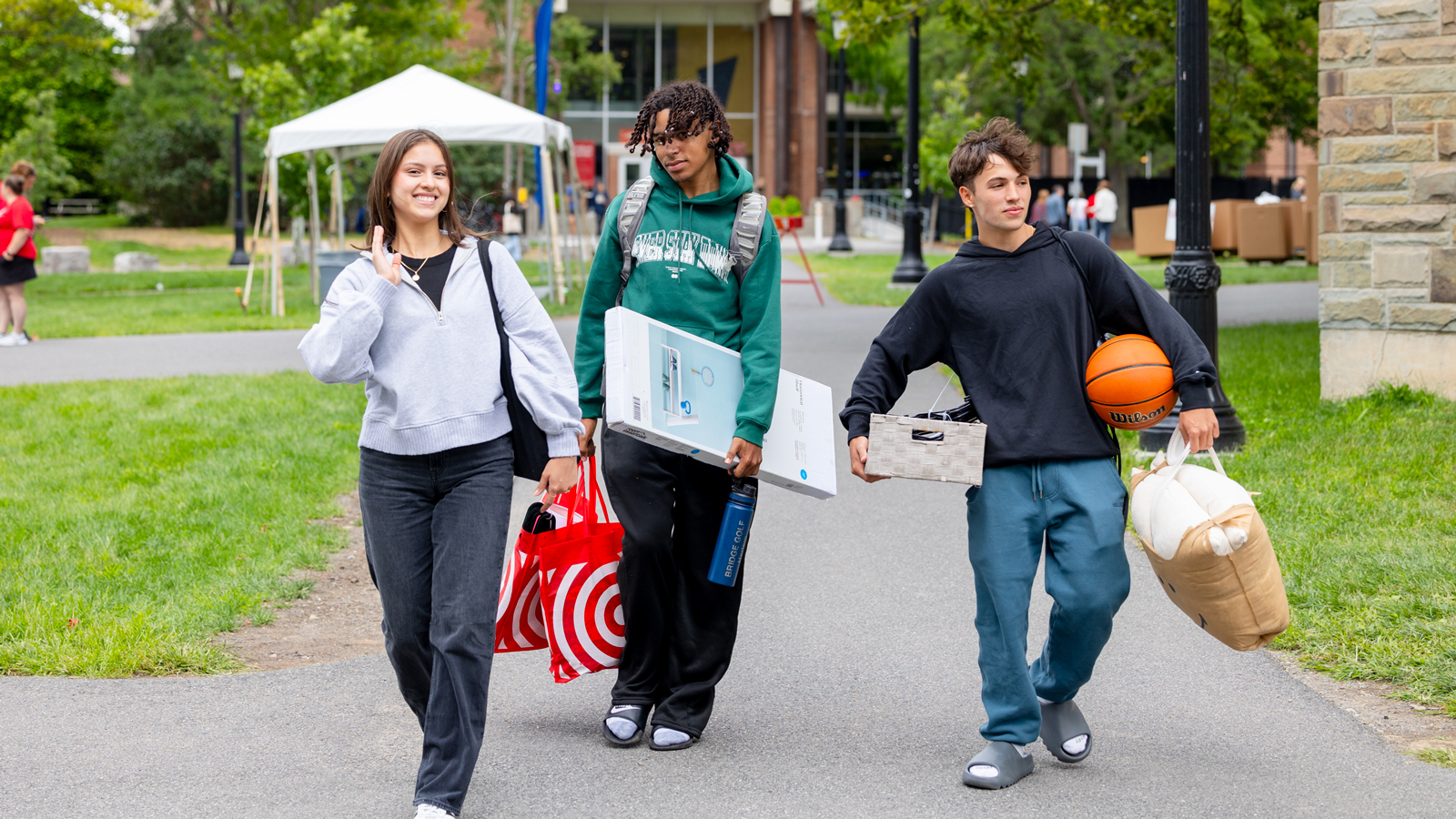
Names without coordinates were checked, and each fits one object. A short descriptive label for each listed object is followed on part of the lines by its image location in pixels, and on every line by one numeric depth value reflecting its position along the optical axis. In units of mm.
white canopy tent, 17688
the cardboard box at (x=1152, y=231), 28328
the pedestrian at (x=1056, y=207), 35438
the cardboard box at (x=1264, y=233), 26438
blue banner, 22766
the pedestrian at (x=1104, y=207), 33094
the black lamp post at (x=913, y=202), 21719
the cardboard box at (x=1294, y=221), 26438
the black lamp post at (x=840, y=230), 36969
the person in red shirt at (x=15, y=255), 15008
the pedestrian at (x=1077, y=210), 36469
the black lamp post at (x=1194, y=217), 8609
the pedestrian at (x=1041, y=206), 35906
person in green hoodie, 4145
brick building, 57500
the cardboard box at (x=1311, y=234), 24625
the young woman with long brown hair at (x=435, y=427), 3639
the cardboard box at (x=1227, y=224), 27797
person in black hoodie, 3920
